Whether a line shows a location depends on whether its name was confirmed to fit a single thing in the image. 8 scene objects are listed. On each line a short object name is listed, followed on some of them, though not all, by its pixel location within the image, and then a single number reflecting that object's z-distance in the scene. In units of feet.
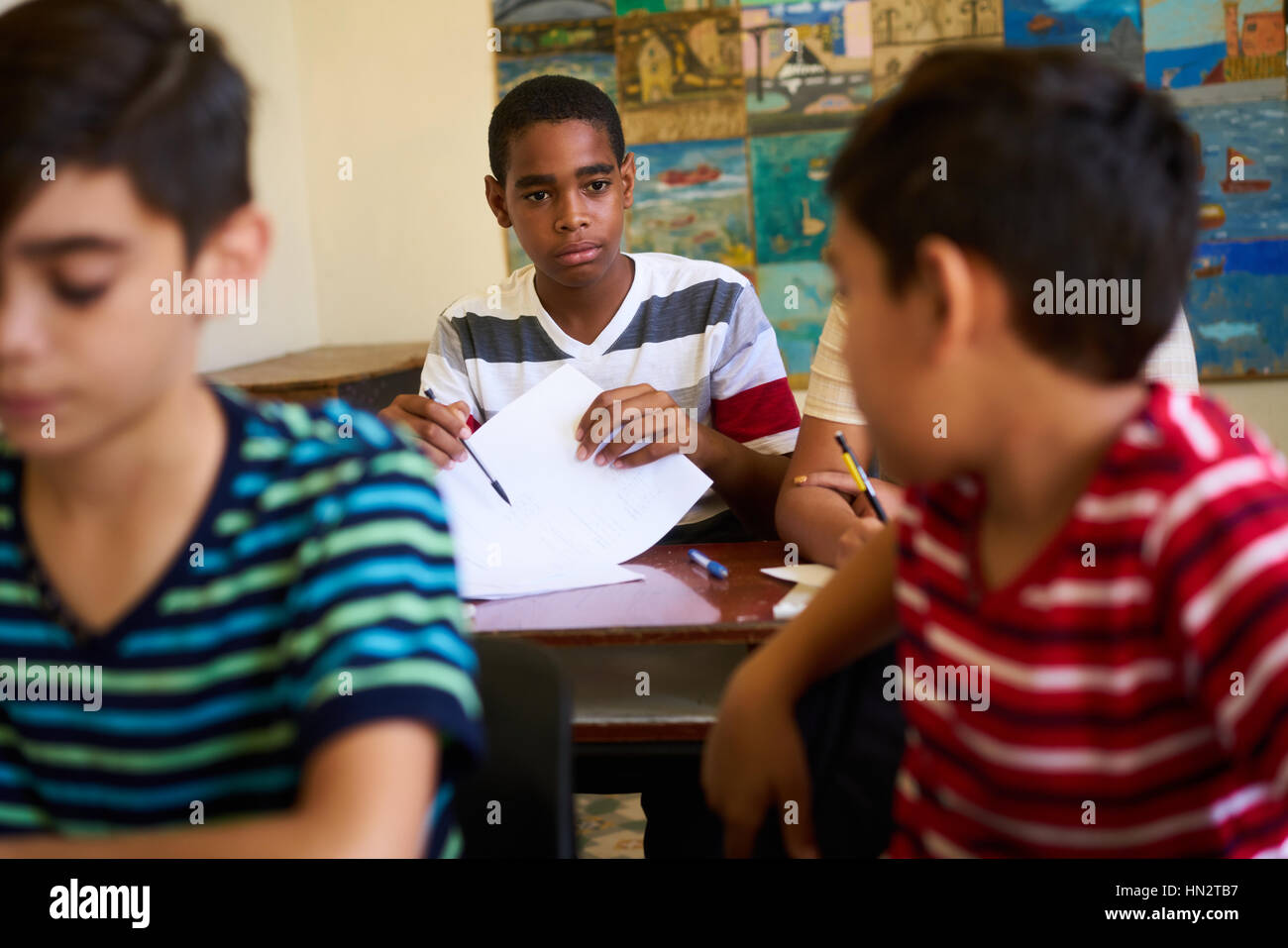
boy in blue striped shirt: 2.01
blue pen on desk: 4.72
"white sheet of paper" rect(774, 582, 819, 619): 4.08
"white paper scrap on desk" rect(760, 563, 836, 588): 4.56
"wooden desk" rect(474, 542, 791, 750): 4.05
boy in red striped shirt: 2.11
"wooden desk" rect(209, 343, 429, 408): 9.68
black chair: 2.94
